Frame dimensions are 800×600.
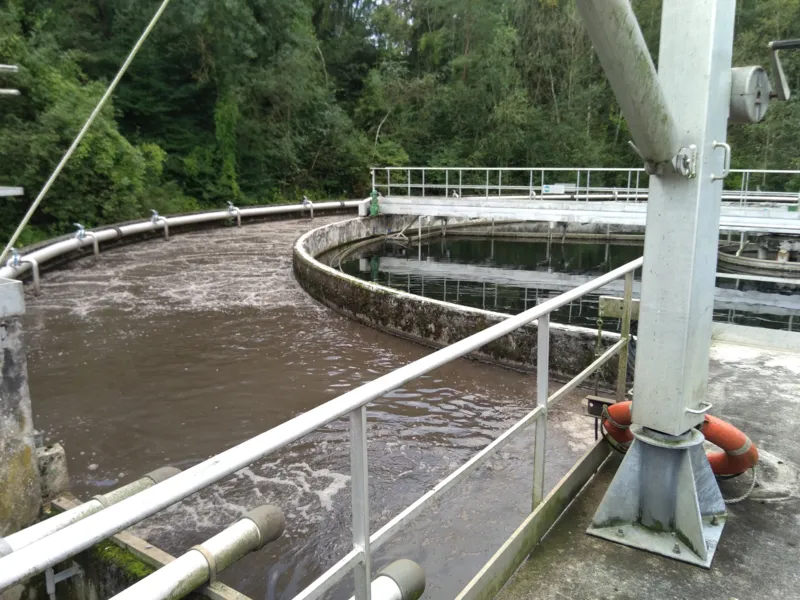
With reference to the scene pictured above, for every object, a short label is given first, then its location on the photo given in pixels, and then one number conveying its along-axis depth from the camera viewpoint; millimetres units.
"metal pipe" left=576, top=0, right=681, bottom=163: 1695
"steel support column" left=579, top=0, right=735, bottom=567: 2223
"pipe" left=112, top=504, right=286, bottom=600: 1077
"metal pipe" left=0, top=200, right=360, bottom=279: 10805
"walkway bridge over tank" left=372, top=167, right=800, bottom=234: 13961
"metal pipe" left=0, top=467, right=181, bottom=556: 1925
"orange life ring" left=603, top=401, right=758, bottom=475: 2861
